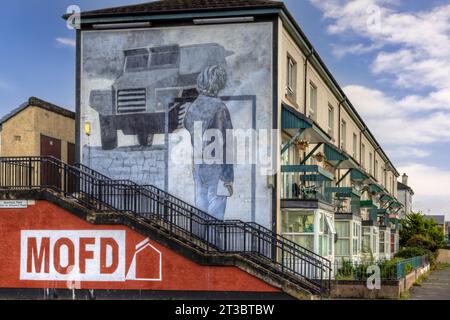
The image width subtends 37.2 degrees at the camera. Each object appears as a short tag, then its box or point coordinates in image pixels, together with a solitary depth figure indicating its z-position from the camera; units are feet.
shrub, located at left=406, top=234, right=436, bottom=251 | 170.19
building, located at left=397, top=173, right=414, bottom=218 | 302.92
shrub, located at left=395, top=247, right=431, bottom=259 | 135.52
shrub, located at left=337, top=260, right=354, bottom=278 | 79.20
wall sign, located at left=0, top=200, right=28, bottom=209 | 69.62
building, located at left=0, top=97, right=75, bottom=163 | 88.53
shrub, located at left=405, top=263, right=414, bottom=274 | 91.48
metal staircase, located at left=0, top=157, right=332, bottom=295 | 70.18
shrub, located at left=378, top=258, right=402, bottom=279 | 77.28
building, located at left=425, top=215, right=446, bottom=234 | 402.93
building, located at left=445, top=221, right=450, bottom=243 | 480.89
